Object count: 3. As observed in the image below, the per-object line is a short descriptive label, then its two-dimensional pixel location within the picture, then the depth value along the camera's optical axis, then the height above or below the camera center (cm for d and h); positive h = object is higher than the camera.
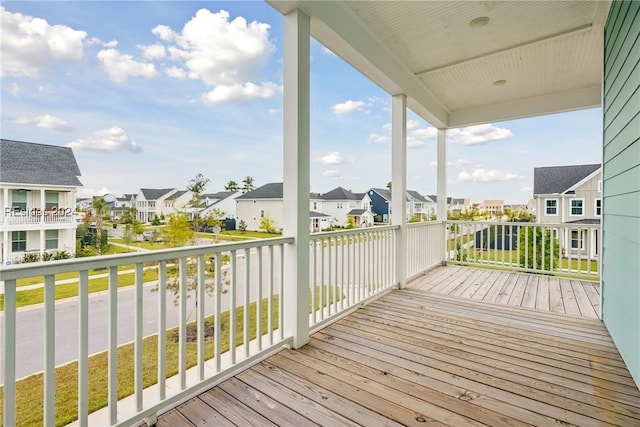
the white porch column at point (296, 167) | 233 +34
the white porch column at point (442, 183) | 551 +51
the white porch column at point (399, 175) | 399 +47
